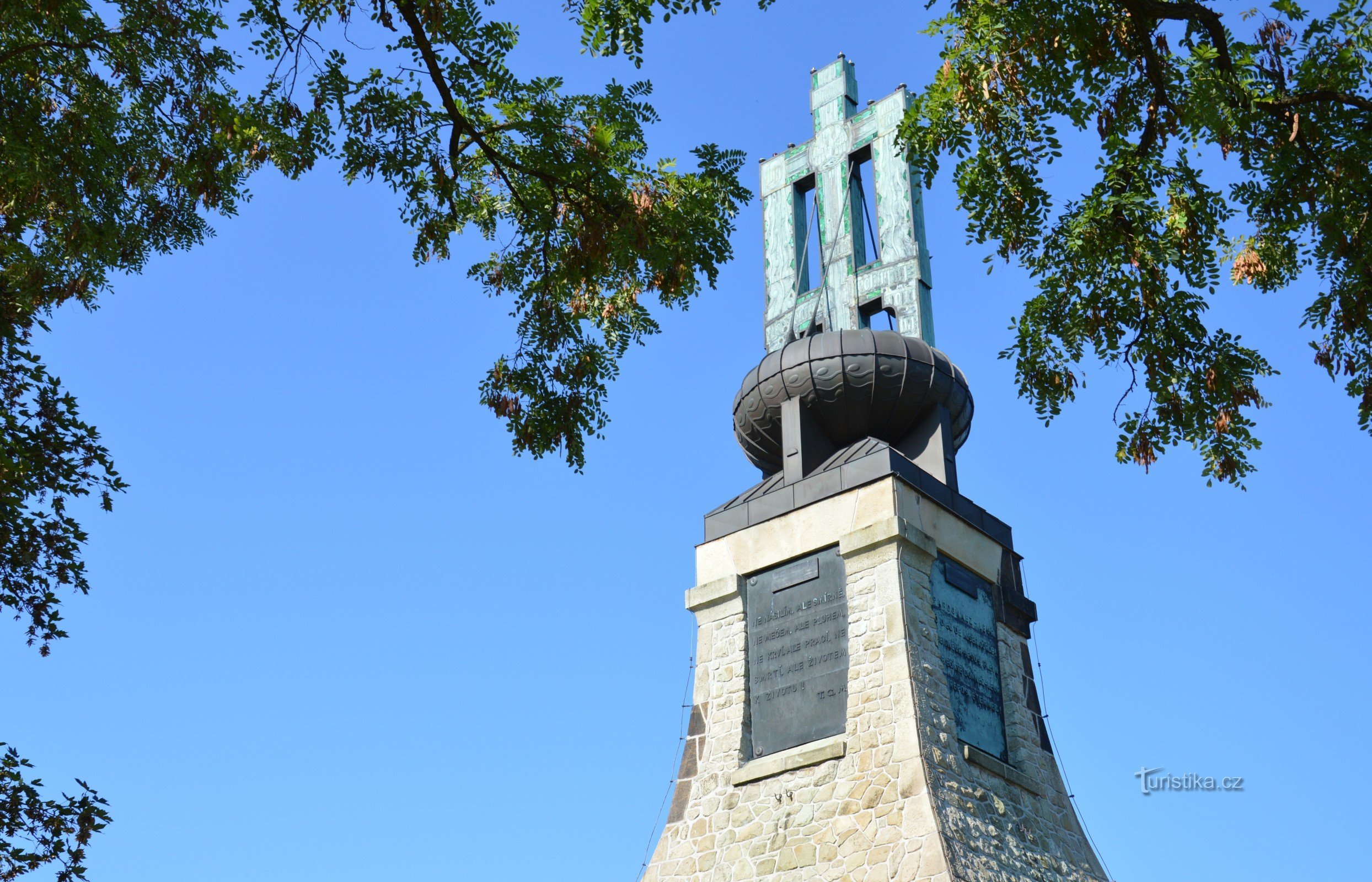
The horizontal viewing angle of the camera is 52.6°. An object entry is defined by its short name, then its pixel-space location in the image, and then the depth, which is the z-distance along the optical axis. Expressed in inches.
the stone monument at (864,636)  530.6
